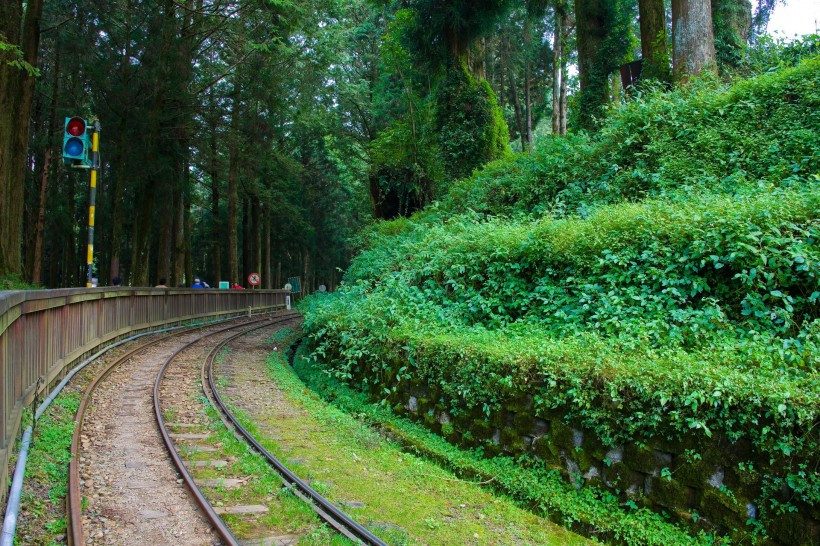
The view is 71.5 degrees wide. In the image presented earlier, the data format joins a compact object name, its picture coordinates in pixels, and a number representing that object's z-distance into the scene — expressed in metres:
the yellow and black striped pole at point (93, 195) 12.63
